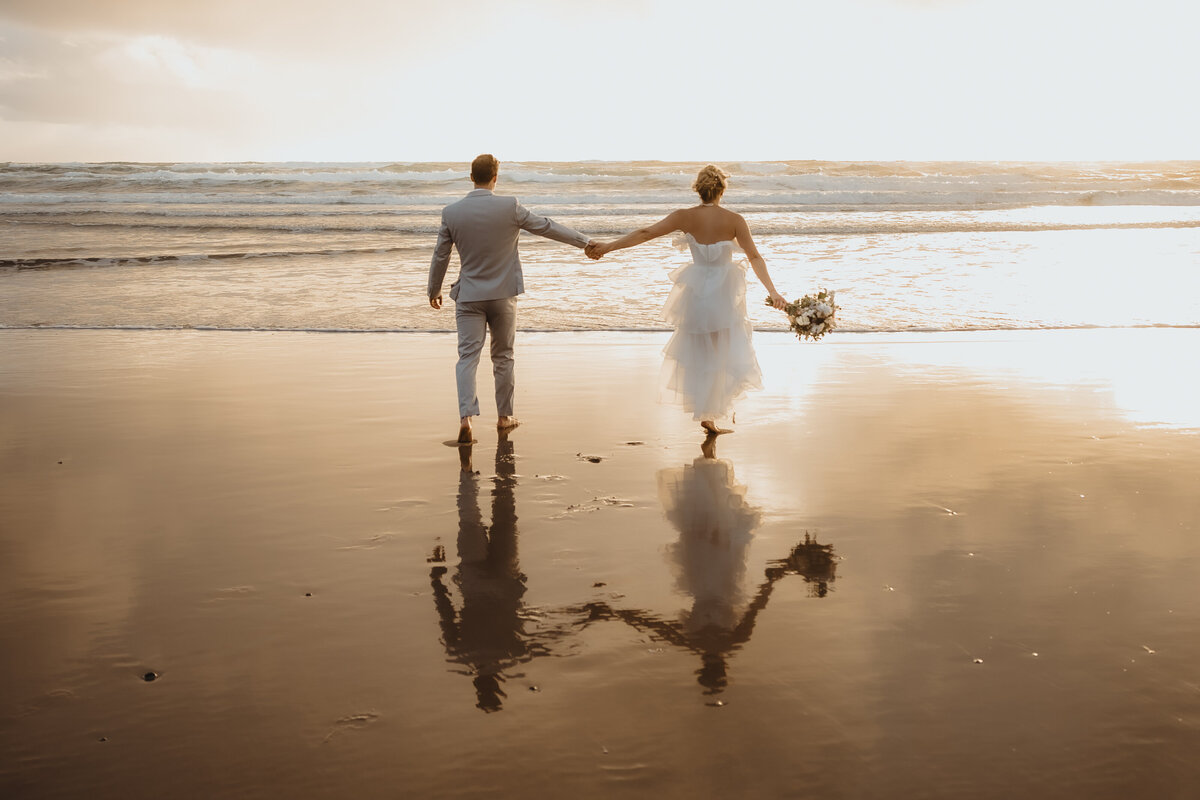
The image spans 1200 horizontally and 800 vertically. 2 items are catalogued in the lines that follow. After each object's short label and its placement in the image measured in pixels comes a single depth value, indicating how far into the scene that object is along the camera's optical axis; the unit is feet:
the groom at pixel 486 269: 24.63
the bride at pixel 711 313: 23.62
